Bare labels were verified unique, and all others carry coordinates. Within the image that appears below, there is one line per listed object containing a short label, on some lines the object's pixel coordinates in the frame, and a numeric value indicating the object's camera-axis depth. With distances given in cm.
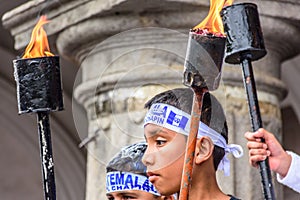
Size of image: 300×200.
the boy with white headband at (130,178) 660
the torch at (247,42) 510
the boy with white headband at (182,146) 548
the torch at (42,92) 571
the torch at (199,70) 491
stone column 797
